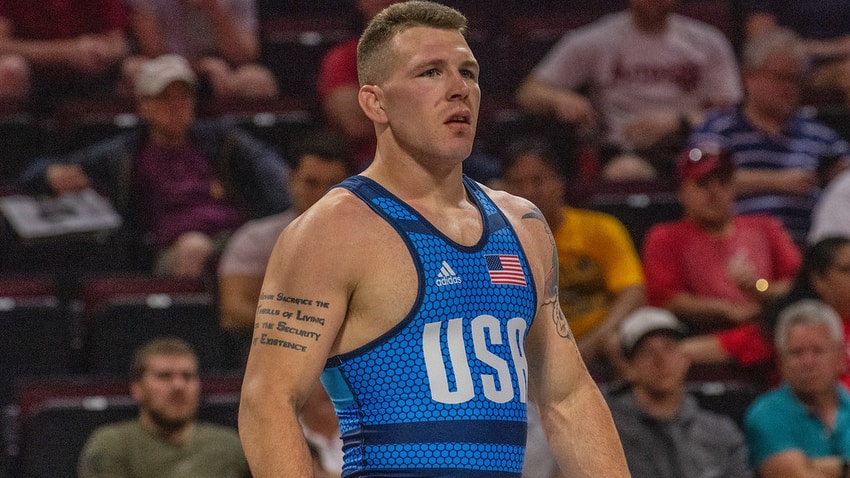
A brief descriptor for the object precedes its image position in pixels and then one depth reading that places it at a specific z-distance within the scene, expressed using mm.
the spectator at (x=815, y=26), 17266
